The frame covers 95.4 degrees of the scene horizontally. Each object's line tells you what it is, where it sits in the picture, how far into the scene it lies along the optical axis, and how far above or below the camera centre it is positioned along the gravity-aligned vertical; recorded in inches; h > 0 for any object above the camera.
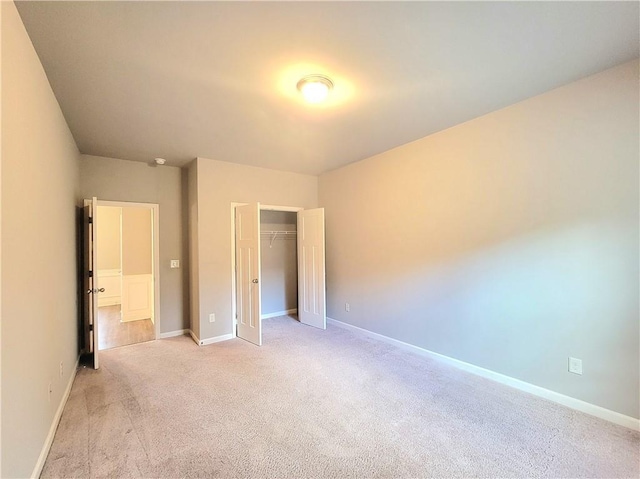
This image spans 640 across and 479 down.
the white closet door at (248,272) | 156.3 -14.9
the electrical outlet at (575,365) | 92.4 -41.0
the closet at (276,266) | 159.8 -14.0
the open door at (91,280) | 131.3 -14.1
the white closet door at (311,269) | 184.5 -16.7
